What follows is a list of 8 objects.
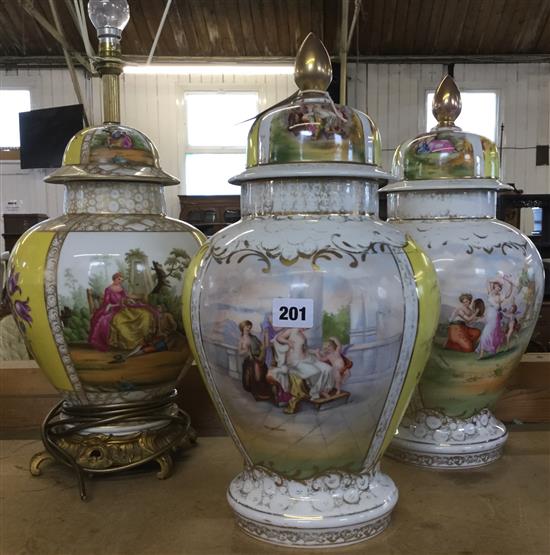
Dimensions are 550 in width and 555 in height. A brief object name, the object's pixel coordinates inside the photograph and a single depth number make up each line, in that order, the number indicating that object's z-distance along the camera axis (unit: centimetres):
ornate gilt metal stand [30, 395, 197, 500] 90
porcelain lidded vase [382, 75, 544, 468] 85
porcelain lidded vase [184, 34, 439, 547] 65
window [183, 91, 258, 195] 555
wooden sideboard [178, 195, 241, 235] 507
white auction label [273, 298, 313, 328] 64
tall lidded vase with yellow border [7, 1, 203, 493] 84
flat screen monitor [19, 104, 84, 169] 536
